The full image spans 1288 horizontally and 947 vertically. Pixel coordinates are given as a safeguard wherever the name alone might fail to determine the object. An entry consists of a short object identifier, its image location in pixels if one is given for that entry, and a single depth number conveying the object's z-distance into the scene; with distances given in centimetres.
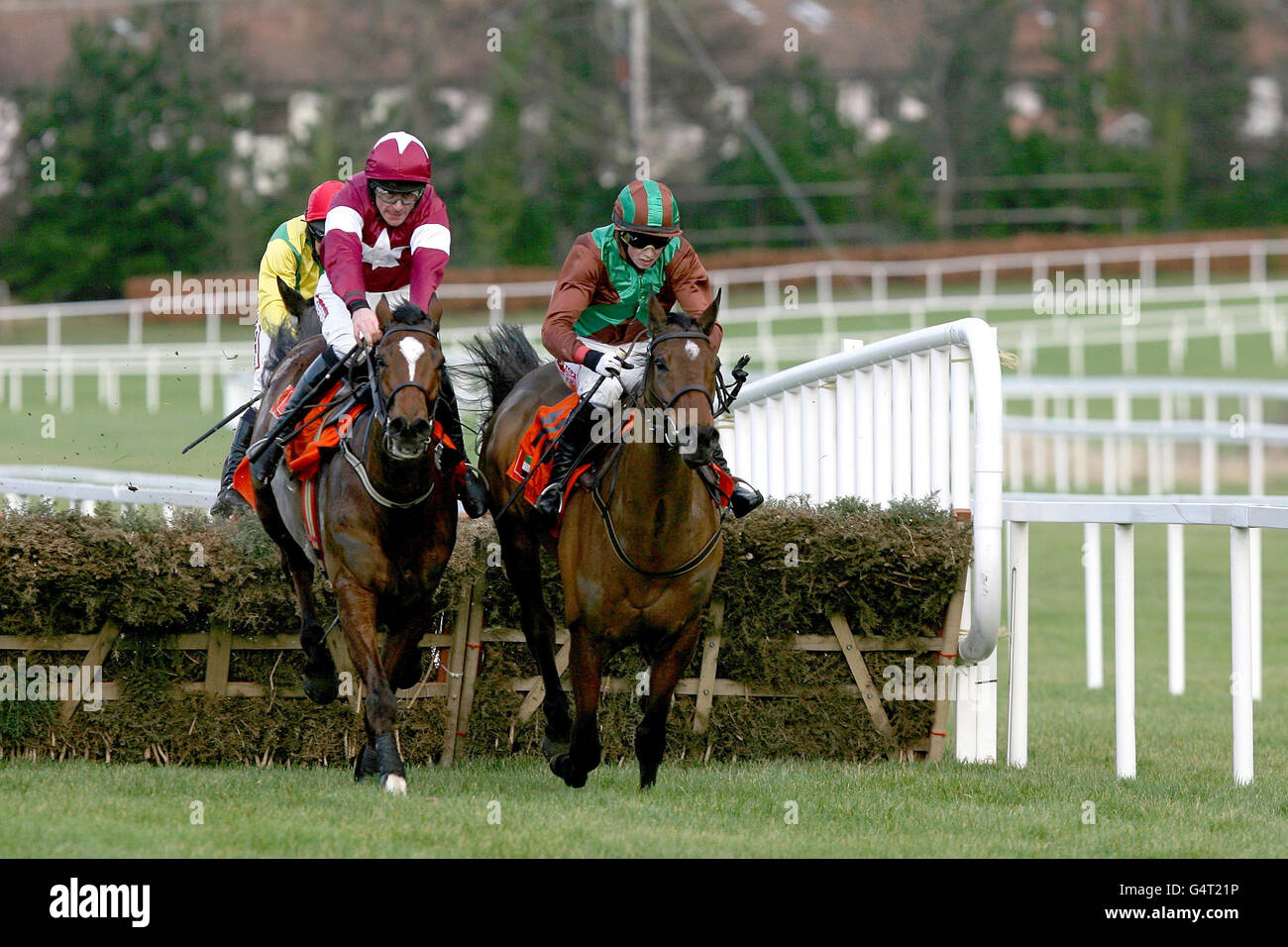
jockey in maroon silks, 1387
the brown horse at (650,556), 1215
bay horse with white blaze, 1252
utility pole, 7537
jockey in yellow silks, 1608
